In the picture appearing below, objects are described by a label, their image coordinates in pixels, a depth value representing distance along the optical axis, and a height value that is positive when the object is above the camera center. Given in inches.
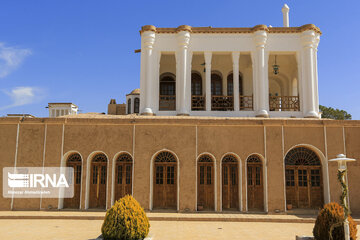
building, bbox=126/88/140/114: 1040.2 +227.2
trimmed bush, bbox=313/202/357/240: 296.0 -53.2
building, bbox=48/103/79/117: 1254.9 +246.6
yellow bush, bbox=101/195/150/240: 300.8 -54.0
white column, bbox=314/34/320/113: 627.6 +183.7
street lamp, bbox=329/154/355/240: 284.4 -17.8
